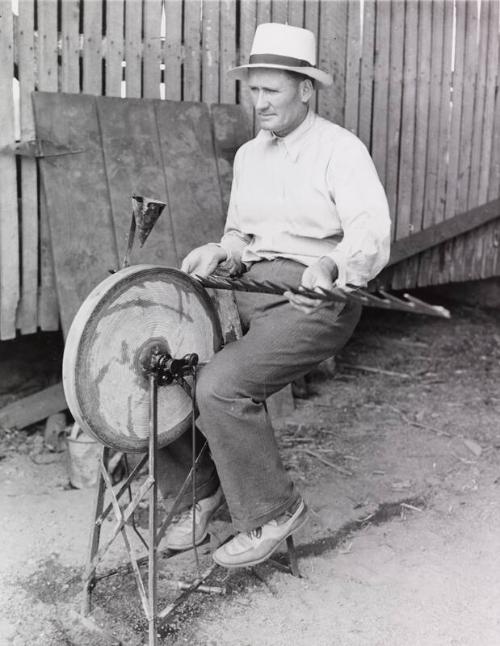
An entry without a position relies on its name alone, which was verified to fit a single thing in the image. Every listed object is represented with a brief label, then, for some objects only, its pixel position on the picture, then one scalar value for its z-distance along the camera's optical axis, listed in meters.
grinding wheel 2.53
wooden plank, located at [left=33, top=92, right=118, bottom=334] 4.14
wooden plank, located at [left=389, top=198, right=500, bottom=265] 5.34
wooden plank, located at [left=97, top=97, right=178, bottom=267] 4.27
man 2.82
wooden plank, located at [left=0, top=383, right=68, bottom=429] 4.69
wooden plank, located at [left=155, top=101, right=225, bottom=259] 4.44
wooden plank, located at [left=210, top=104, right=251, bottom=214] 4.57
